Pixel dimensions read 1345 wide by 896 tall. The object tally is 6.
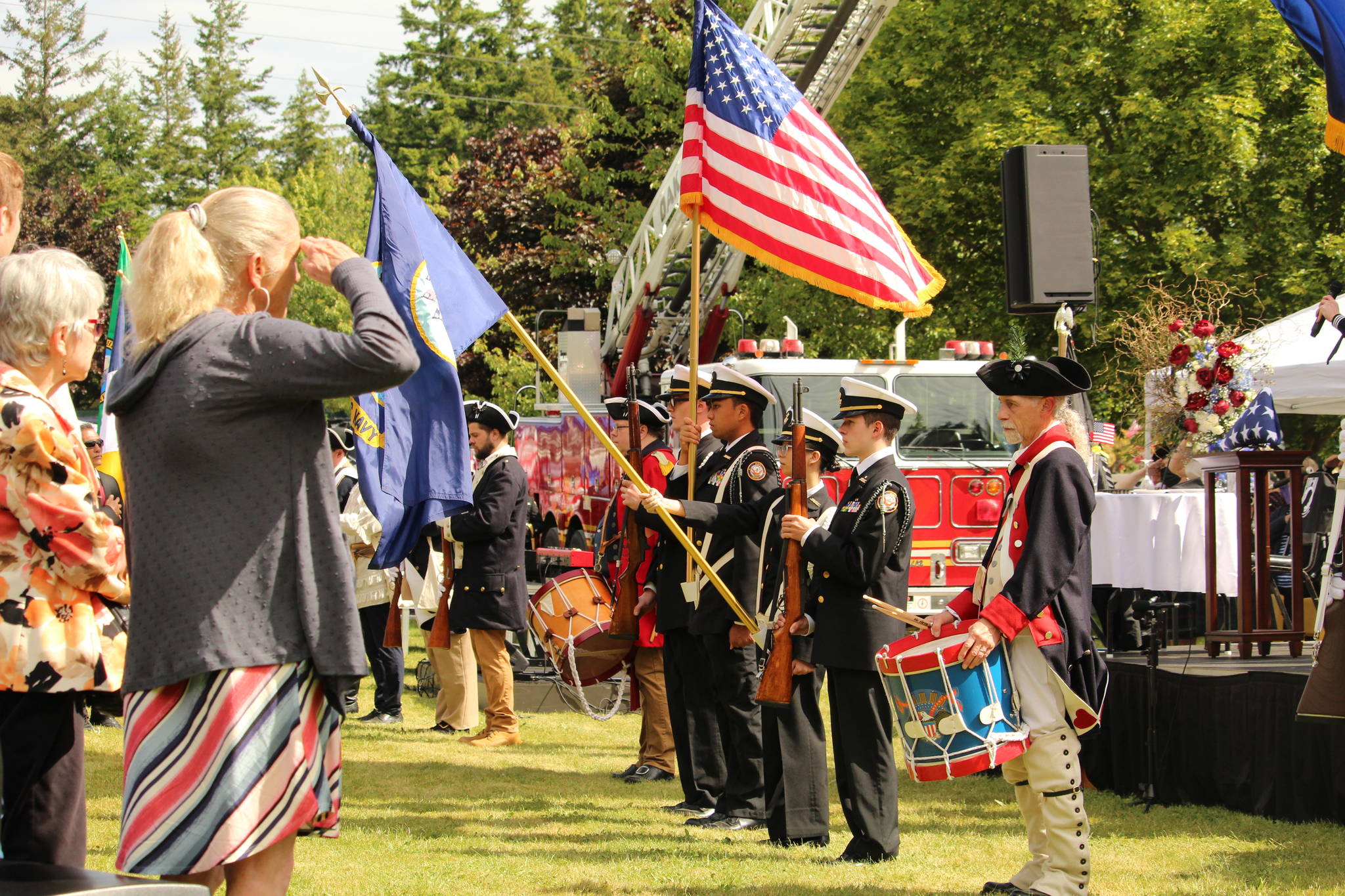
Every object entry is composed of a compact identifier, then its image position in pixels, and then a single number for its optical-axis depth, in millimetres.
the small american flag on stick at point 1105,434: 17375
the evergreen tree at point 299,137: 68250
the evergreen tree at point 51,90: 55500
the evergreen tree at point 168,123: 59875
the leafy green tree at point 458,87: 60219
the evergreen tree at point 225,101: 62938
